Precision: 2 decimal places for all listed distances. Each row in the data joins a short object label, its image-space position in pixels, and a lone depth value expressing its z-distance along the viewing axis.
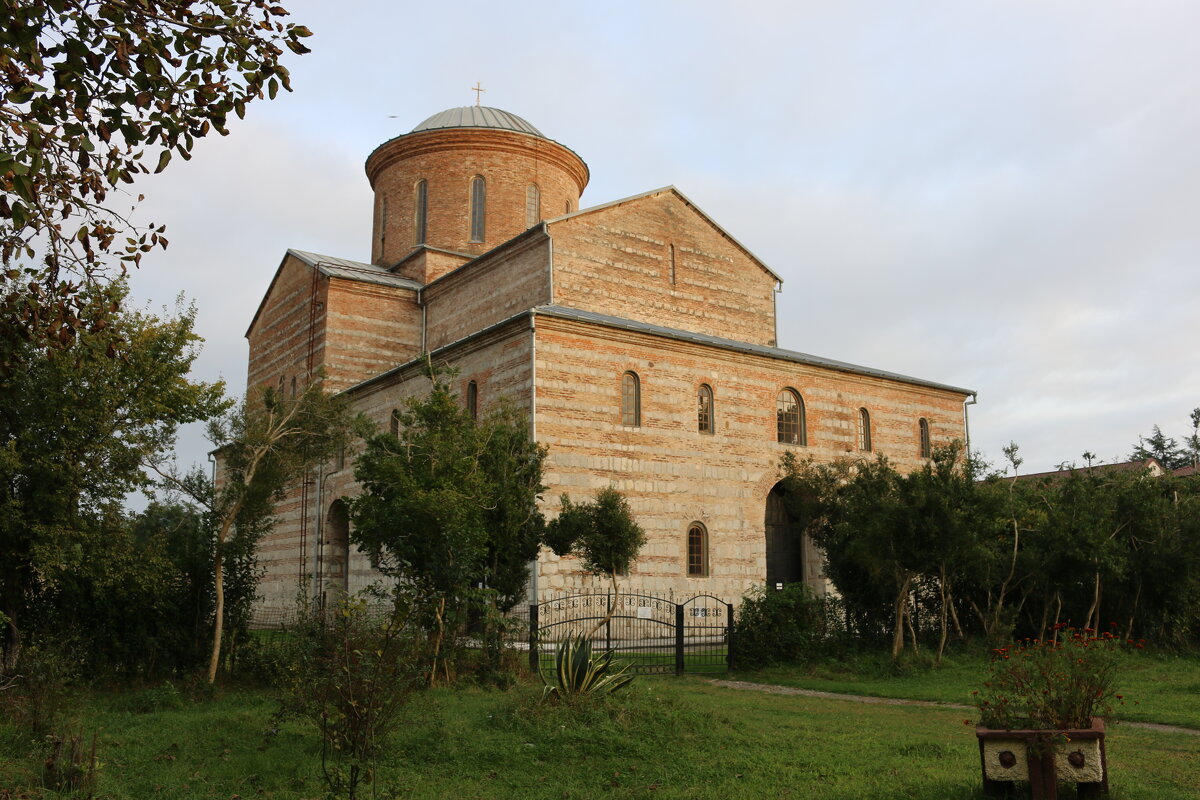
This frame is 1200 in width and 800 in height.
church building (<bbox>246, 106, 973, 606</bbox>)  18.30
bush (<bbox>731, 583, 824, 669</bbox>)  14.95
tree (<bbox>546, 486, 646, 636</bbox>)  14.30
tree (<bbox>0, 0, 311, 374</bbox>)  4.89
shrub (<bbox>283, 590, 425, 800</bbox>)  7.15
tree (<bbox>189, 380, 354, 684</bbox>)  12.31
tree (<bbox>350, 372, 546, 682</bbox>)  11.71
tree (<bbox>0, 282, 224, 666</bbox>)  10.66
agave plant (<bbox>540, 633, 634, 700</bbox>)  9.20
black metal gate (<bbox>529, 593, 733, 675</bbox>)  15.72
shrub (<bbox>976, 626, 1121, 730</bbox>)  6.45
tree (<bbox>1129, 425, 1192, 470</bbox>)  50.59
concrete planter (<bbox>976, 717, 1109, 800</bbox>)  6.05
